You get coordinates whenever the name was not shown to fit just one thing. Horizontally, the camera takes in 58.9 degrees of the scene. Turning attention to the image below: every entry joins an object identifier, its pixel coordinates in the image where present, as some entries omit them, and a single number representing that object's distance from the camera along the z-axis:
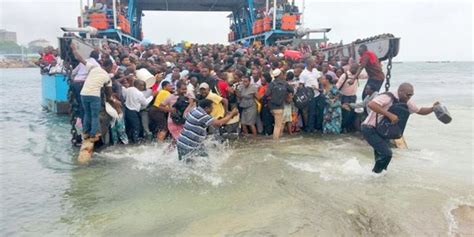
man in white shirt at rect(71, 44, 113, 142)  7.91
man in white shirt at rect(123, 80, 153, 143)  8.91
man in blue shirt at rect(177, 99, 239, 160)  6.54
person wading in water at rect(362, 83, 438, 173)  5.75
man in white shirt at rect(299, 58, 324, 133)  9.93
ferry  9.85
